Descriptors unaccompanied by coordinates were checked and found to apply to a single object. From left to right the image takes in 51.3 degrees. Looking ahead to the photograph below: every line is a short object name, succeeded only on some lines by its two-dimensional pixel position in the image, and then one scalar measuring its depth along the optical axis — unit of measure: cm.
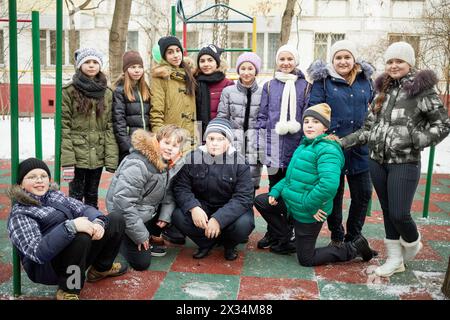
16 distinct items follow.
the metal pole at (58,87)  316
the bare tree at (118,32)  861
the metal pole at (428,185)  495
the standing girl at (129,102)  399
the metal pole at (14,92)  271
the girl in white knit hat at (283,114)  378
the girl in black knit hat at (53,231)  262
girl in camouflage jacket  309
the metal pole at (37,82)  300
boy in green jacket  334
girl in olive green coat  377
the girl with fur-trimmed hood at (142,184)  329
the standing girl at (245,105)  398
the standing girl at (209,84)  420
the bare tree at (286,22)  1064
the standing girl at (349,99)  359
